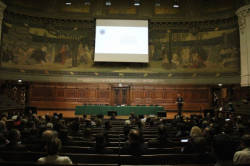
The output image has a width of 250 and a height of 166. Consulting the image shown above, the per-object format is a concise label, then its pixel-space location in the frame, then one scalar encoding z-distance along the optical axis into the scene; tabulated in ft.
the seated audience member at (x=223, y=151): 9.73
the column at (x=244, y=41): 57.67
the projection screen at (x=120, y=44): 66.39
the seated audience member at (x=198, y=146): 13.10
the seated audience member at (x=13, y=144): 13.92
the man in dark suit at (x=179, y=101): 50.60
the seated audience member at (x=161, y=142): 16.93
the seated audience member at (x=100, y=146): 14.78
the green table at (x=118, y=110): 48.21
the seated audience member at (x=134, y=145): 13.32
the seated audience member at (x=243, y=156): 10.83
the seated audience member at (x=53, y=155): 9.76
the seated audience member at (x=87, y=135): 19.49
